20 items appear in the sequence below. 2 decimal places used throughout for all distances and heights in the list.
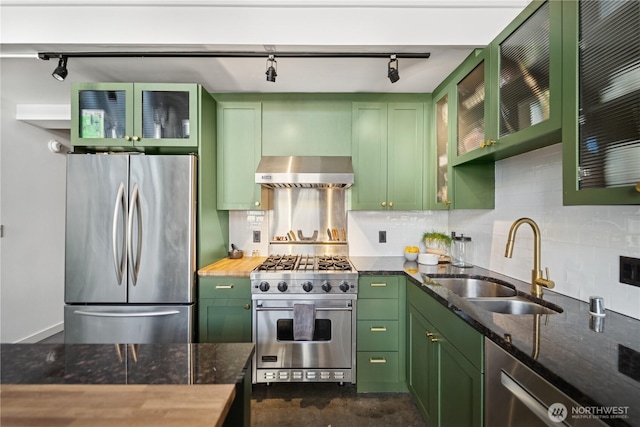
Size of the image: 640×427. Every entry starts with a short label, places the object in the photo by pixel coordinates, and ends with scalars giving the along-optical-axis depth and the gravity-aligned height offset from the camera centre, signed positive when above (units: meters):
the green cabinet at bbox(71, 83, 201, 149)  2.23 +0.81
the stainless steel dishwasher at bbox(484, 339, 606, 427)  0.78 -0.61
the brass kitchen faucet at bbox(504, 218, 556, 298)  1.54 -0.24
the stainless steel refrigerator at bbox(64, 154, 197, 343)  2.09 -0.31
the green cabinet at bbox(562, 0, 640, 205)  0.91 +0.41
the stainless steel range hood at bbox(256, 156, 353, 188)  2.37 +0.38
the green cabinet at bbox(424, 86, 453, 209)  2.30 +0.51
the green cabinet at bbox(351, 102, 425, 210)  2.64 +0.56
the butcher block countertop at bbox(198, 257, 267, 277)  2.20 -0.45
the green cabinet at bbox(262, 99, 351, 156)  2.65 +0.84
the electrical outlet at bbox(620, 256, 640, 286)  1.17 -0.24
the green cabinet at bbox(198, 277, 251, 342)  2.18 -0.77
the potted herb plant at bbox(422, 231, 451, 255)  2.67 -0.28
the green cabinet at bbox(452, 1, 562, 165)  1.21 +0.68
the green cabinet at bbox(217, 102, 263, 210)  2.62 +0.58
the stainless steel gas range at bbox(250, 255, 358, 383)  2.17 -0.88
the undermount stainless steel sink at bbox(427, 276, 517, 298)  1.91 -0.51
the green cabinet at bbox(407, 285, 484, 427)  1.23 -0.83
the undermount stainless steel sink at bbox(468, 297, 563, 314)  1.50 -0.51
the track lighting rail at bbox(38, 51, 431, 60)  1.93 +1.13
